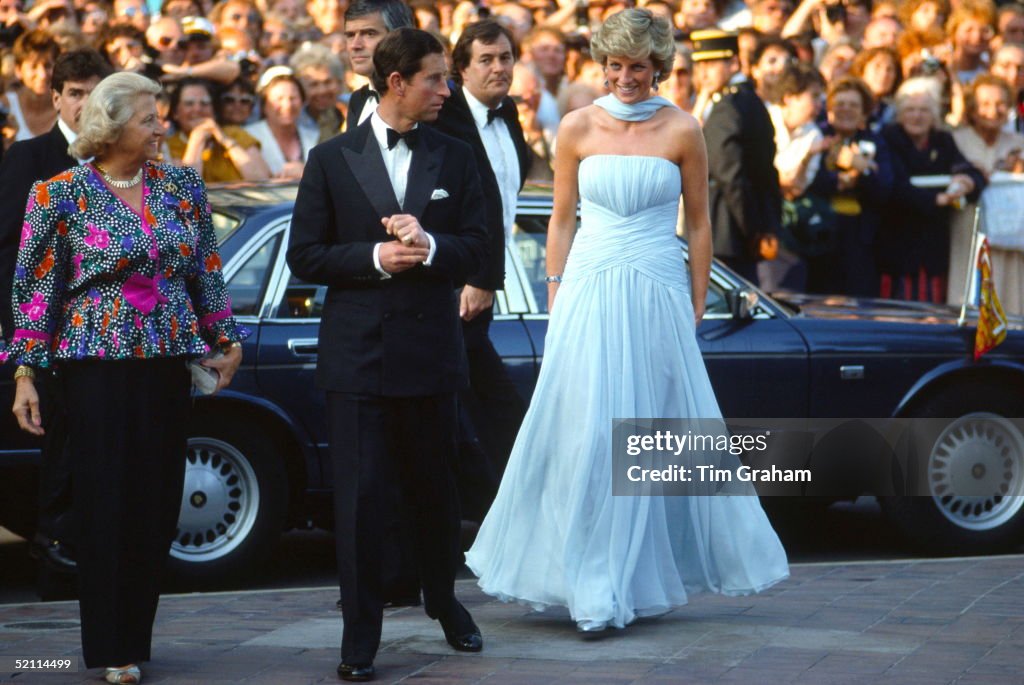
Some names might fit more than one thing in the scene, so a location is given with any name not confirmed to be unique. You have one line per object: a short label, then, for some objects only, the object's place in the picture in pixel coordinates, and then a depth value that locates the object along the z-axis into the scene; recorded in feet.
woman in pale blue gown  41.29
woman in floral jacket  36.71
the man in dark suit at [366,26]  47.90
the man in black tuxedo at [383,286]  37.34
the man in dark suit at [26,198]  44.15
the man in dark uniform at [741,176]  73.33
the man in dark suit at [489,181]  46.86
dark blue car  50.71
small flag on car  55.46
